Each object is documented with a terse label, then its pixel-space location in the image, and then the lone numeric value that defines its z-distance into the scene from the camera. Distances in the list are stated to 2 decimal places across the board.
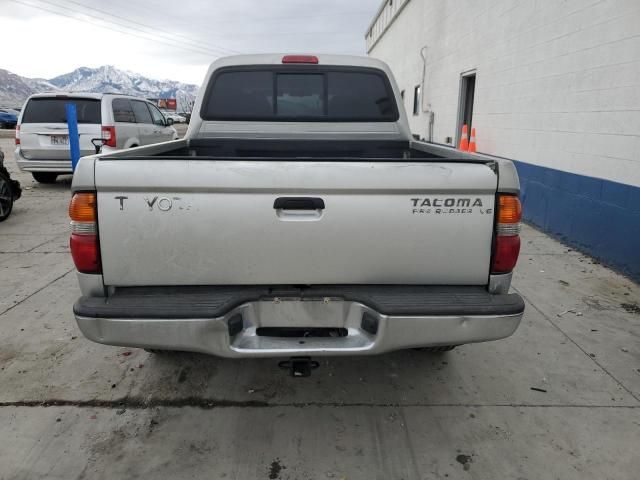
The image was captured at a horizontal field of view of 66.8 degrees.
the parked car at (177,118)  50.20
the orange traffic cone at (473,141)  9.97
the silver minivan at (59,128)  9.57
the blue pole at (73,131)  9.02
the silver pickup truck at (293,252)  2.32
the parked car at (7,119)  35.47
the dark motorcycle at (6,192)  7.69
